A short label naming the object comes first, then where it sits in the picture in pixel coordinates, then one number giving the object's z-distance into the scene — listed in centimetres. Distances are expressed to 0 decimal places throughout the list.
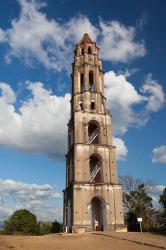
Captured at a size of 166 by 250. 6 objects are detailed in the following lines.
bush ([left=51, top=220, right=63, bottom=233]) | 4522
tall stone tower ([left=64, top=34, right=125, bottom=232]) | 3216
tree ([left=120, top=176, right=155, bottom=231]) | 4342
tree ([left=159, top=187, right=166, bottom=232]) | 2842
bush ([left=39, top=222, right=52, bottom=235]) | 5612
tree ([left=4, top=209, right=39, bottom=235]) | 4753
